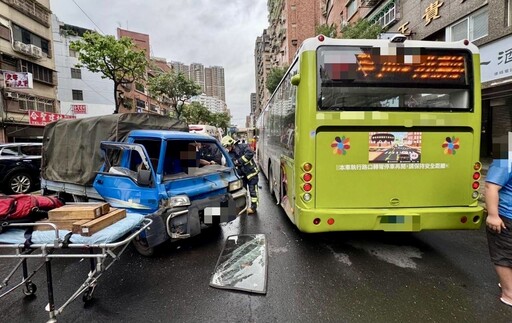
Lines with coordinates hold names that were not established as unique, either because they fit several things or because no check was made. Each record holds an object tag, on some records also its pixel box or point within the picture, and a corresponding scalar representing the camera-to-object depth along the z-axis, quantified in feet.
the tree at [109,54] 48.47
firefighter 20.66
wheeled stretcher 7.61
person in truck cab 17.76
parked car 27.14
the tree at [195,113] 129.70
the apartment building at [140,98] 107.96
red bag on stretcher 8.21
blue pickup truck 11.89
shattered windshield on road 10.24
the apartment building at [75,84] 87.10
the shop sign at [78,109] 85.30
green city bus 10.94
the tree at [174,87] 87.35
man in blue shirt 8.03
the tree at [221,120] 164.55
